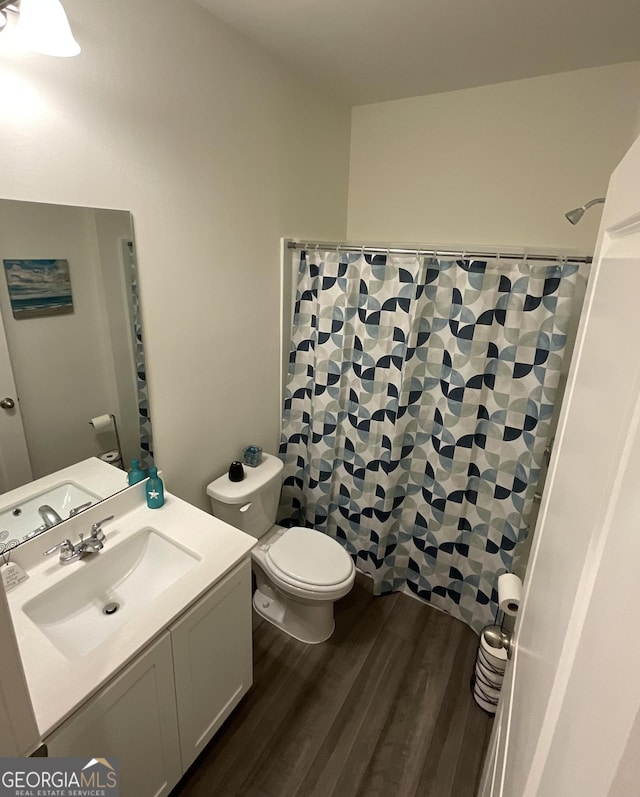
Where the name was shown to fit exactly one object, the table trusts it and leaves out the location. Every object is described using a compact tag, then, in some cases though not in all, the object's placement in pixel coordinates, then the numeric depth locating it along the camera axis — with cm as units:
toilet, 185
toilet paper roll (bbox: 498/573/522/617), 109
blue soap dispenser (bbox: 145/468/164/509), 164
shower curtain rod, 165
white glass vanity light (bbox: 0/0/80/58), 96
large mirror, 125
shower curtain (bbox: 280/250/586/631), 173
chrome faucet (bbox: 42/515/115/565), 137
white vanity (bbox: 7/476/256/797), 106
